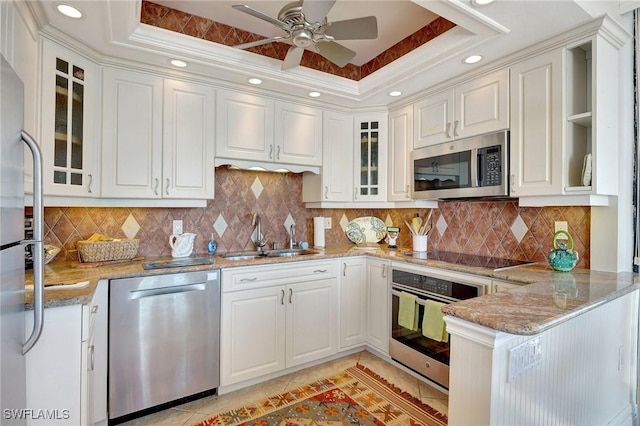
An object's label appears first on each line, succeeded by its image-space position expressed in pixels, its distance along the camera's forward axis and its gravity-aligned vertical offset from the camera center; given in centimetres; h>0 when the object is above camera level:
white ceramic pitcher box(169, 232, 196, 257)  258 -27
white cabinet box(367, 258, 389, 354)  282 -80
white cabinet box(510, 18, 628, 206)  190 +56
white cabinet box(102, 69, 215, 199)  226 +53
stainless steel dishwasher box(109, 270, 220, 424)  198 -83
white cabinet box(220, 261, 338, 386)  237 -82
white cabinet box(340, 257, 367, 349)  290 -80
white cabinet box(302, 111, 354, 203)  318 +45
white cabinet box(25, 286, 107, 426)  128 -65
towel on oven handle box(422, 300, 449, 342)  228 -78
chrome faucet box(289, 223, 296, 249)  323 -25
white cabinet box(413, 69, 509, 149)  232 +80
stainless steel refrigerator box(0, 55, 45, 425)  97 -13
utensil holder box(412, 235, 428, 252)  302 -28
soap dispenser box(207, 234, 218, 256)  282 -31
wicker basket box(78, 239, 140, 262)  216 -27
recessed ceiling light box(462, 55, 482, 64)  225 +106
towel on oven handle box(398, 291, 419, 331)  252 -77
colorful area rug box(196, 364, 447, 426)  208 -131
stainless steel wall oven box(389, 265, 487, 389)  225 -77
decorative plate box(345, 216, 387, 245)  352 -19
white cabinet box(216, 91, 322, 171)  267 +69
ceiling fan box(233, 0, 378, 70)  166 +102
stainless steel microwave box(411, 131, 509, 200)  230 +35
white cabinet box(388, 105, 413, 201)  307 +58
